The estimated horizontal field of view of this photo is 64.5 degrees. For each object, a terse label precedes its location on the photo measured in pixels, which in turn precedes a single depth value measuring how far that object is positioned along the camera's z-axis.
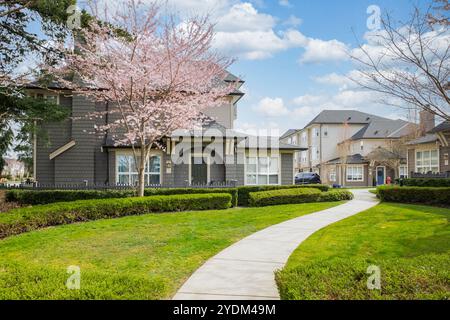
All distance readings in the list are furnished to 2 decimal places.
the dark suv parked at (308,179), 33.50
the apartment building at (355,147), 40.97
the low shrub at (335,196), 17.91
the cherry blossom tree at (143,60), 14.84
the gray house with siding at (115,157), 20.00
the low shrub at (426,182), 19.83
